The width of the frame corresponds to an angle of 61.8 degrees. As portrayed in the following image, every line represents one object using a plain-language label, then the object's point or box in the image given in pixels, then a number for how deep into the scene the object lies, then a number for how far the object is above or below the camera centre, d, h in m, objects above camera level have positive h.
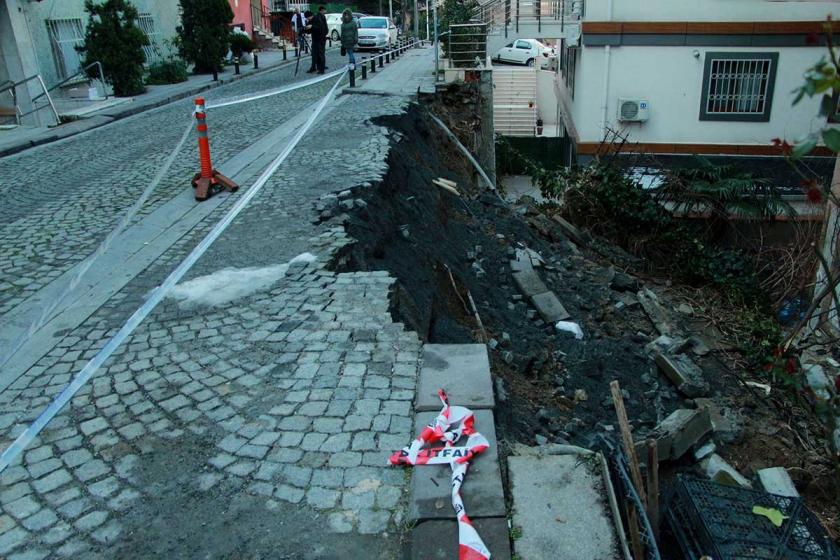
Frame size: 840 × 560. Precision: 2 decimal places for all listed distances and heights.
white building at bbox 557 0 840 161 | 14.27 -1.59
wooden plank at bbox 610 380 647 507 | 3.53 -2.14
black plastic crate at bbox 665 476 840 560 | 3.93 -2.95
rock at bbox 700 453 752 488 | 5.10 -3.53
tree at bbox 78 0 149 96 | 18.39 -0.59
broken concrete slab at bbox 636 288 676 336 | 9.15 -4.05
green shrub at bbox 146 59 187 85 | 22.06 -1.66
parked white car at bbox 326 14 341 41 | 36.34 -0.85
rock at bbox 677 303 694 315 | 10.43 -4.45
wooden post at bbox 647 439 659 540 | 3.50 -2.39
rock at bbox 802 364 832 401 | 7.54 -4.05
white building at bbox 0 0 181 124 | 15.15 -0.34
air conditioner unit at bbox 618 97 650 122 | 15.09 -2.33
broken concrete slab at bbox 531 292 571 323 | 8.45 -3.53
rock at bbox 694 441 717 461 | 5.85 -3.60
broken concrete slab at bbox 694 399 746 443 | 6.49 -3.90
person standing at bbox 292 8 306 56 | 28.53 -0.69
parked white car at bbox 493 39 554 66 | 34.47 -2.49
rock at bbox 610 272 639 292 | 10.21 -3.96
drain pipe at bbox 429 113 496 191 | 14.47 -2.98
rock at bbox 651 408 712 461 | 5.63 -3.40
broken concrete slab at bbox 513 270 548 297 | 8.96 -3.43
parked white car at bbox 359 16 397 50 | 29.44 -1.07
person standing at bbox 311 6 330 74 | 18.98 -0.78
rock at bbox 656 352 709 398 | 7.27 -3.83
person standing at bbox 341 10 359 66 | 18.98 -0.65
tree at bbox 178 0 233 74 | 23.41 -0.51
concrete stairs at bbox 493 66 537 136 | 26.75 -3.83
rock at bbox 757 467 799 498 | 5.41 -3.61
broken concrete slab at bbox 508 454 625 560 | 3.29 -2.40
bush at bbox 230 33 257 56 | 26.61 -1.11
